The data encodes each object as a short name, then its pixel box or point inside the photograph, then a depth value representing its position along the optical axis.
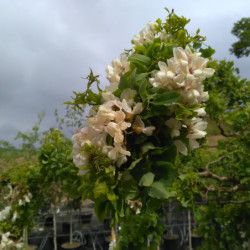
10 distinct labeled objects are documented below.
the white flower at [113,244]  2.06
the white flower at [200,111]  0.57
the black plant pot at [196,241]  3.88
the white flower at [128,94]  0.55
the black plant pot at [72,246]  3.15
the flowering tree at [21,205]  1.77
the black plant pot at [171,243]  3.69
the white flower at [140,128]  0.54
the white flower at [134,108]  0.53
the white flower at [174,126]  0.56
